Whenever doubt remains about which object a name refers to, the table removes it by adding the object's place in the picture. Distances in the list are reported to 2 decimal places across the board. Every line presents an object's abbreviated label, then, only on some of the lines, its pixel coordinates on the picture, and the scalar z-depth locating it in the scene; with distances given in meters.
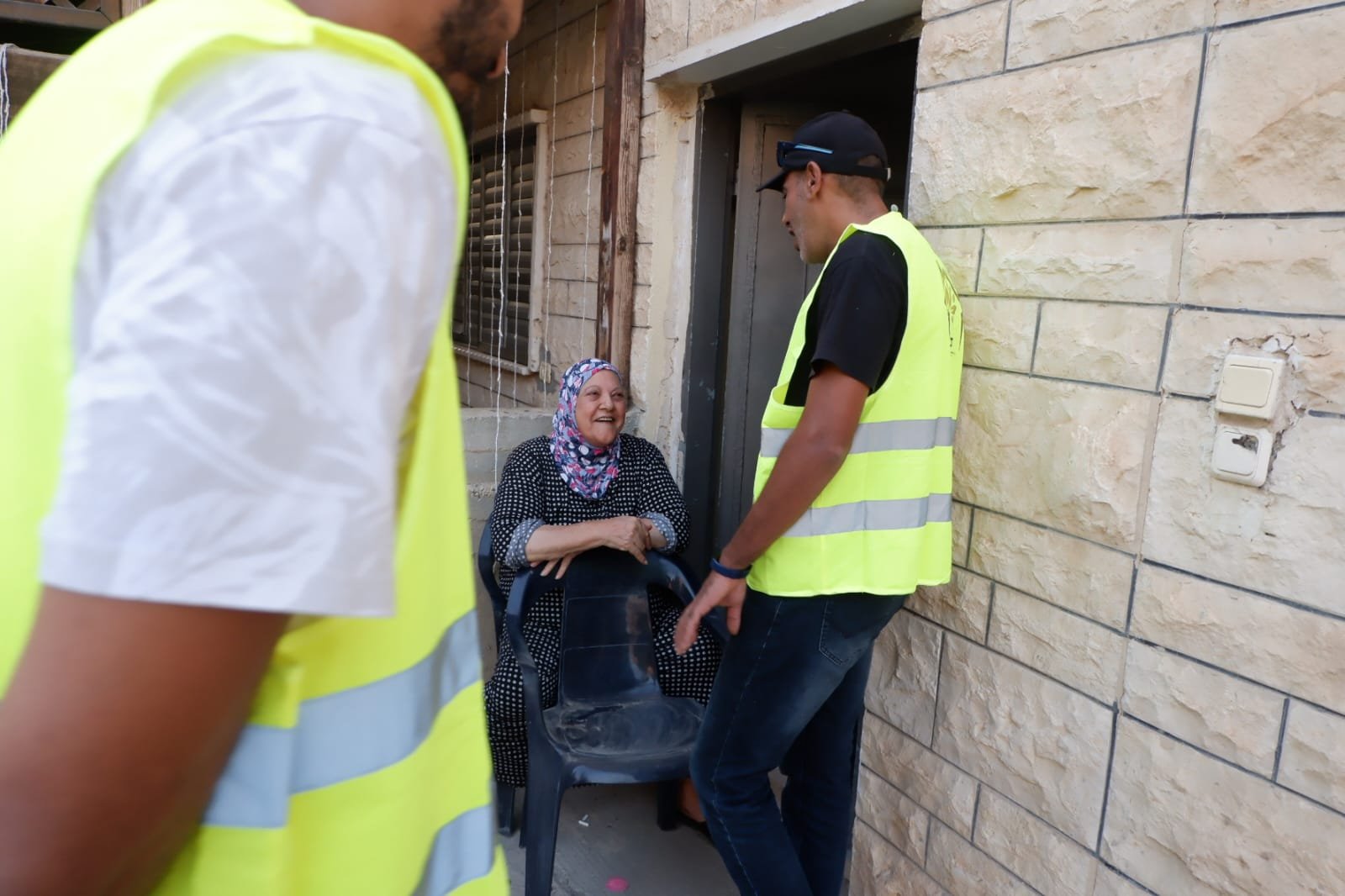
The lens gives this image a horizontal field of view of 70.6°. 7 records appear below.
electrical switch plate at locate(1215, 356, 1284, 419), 1.56
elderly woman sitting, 2.96
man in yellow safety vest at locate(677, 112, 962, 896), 1.92
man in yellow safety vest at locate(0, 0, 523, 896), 0.43
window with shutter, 5.24
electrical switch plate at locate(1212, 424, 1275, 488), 1.59
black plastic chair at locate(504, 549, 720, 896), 2.57
